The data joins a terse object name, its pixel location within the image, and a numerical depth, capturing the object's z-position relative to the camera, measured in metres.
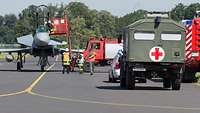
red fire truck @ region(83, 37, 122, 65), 65.31
